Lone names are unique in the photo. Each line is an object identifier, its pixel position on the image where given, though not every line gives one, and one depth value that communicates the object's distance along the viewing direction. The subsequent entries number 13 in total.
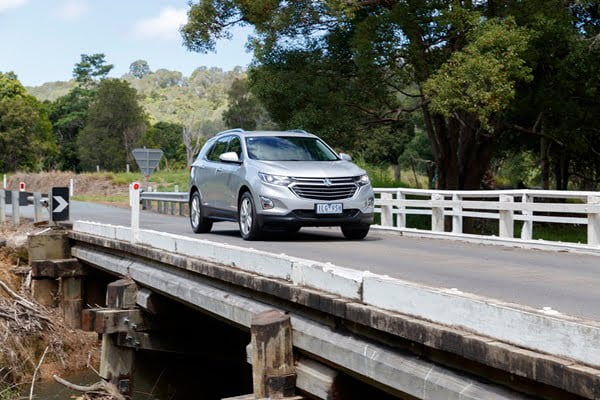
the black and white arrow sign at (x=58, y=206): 17.00
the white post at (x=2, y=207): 22.16
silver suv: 12.91
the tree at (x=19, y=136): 81.75
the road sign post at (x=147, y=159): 20.16
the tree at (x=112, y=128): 85.44
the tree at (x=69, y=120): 96.88
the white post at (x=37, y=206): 19.42
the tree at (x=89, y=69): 128.75
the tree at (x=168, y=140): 100.74
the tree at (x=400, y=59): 22.16
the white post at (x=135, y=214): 12.69
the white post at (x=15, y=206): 20.95
